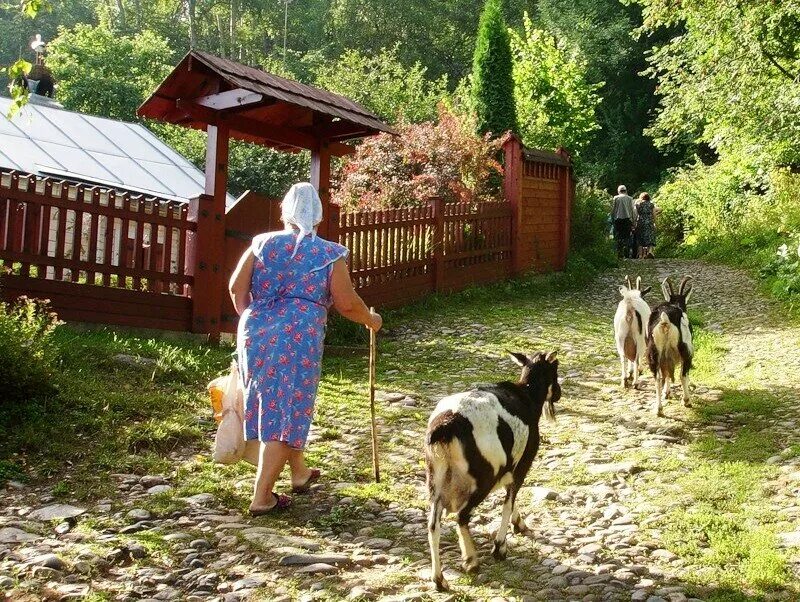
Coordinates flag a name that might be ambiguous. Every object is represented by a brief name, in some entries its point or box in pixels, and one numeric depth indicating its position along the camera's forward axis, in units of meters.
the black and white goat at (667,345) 7.40
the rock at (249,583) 3.96
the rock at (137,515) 4.80
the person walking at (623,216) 22.12
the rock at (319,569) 4.13
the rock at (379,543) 4.55
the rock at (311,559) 4.22
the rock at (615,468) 5.87
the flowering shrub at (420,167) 16.11
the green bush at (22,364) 6.08
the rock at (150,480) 5.46
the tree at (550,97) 25.42
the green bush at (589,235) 19.41
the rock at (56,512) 4.75
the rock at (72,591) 3.76
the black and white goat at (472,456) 4.01
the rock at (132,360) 7.70
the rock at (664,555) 4.30
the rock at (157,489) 5.32
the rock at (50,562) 4.06
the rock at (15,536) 4.39
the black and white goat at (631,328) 8.30
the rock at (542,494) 5.39
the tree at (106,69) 30.66
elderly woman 4.86
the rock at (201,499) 5.15
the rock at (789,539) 4.39
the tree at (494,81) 19.31
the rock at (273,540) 4.46
